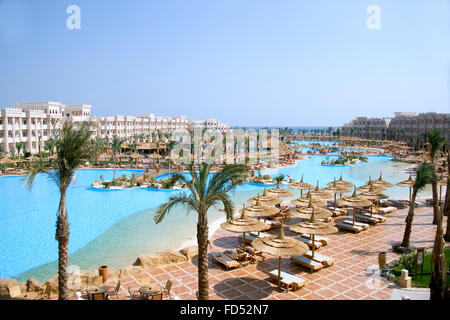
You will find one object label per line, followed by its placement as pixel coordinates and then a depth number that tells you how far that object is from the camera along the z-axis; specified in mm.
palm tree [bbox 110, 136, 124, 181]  35750
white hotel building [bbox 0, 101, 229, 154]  43219
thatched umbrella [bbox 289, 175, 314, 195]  18031
